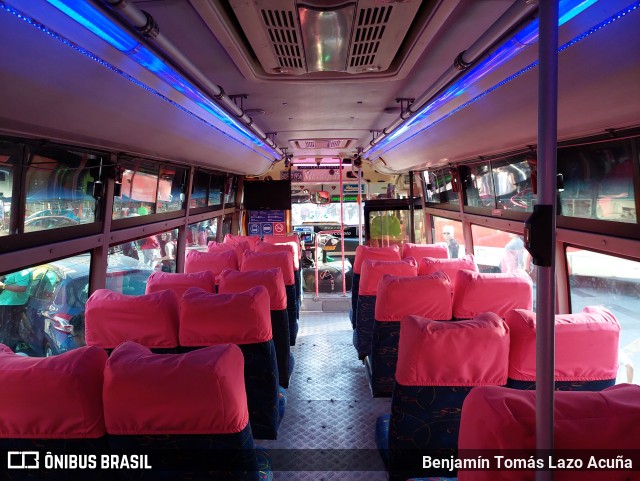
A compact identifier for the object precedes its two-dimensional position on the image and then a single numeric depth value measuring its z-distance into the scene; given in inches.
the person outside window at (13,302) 104.3
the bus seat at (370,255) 186.7
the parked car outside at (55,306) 116.2
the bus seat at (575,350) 72.6
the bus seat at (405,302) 111.5
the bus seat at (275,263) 172.6
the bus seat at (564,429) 36.7
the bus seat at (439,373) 71.2
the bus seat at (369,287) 149.9
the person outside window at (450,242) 261.1
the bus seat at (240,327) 90.3
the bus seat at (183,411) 52.6
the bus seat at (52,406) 52.1
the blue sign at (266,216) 359.8
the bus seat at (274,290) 122.2
